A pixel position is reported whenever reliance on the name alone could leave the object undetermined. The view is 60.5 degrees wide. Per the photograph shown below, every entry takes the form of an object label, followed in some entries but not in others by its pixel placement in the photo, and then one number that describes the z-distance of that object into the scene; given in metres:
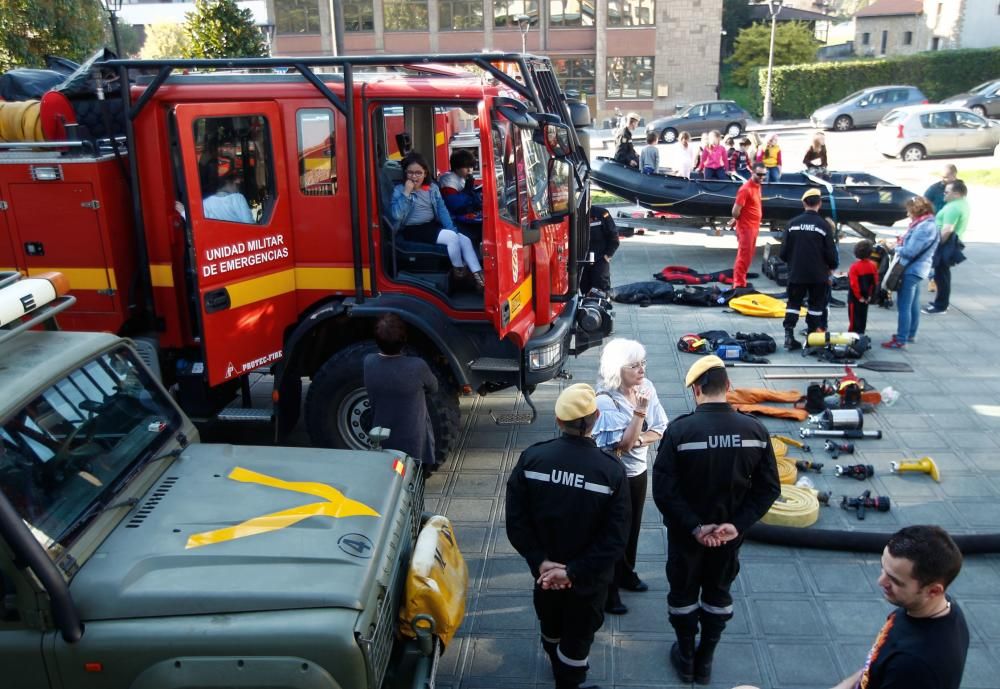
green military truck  3.02
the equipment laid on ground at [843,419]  7.26
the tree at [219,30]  15.68
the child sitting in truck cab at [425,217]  6.40
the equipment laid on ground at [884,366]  8.90
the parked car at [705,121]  33.38
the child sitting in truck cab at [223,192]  6.05
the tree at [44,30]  13.12
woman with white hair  4.61
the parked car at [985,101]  32.00
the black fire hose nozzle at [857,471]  6.55
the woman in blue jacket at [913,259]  9.15
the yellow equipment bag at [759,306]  10.86
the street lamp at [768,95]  36.84
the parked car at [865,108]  32.59
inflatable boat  13.41
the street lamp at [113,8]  8.94
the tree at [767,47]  44.06
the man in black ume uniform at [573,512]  3.71
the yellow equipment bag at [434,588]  3.61
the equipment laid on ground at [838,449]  6.99
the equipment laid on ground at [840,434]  7.22
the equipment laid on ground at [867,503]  6.05
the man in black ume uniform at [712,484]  4.05
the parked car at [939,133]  24.69
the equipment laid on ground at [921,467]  6.55
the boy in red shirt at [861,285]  9.34
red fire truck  6.01
